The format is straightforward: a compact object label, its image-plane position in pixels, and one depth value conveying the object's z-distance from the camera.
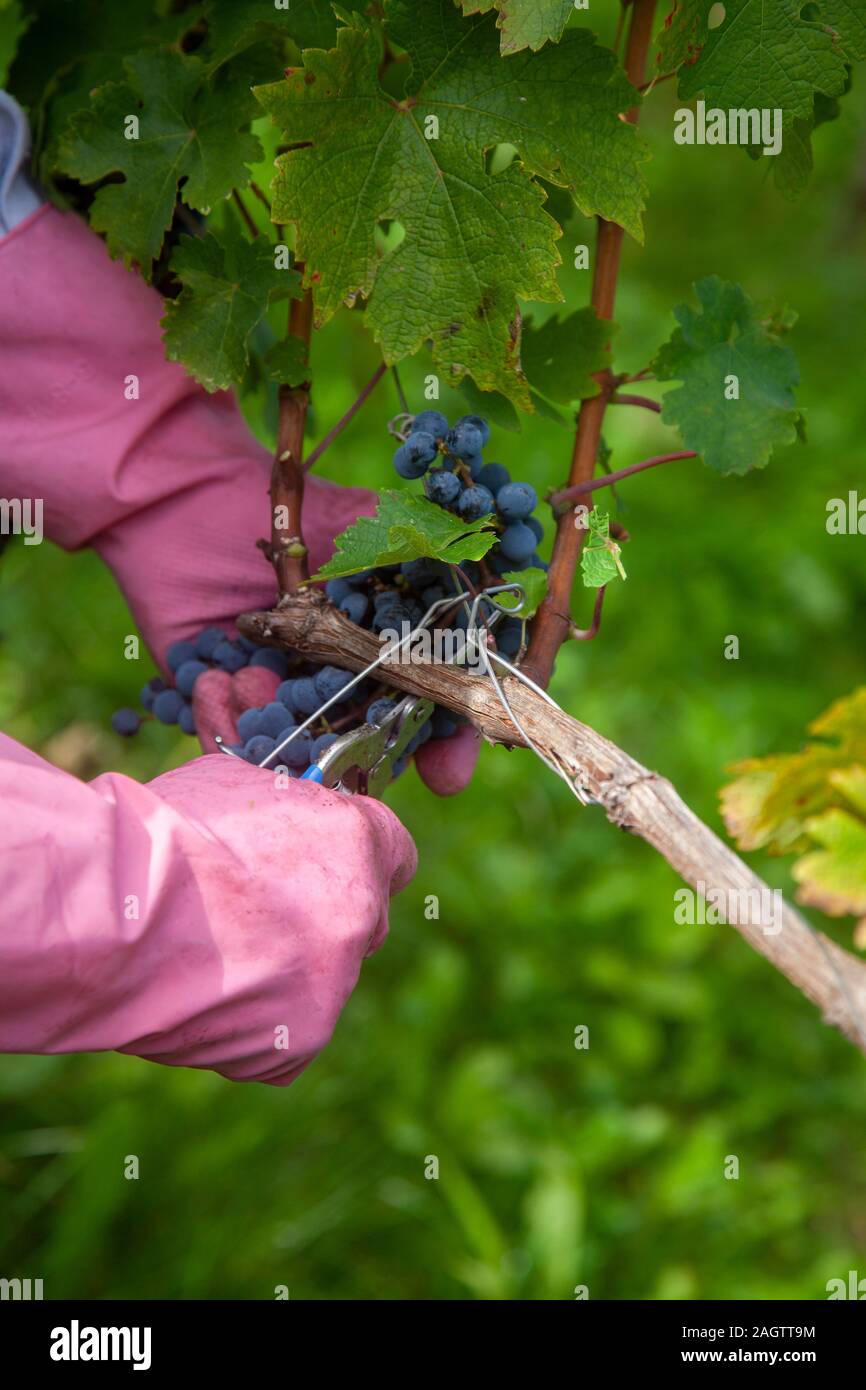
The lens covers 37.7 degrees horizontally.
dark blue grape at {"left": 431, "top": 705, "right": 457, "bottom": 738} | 1.07
